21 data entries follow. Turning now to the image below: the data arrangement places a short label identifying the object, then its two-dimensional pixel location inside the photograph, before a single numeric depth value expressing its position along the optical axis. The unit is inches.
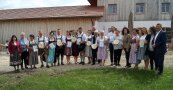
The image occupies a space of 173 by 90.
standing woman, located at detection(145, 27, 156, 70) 282.4
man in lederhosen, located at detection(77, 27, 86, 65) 351.3
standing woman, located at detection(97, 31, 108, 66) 335.9
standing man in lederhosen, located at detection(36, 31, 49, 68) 345.4
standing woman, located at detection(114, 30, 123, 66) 324.1
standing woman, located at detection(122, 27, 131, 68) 315.6
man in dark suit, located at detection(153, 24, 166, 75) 271.1
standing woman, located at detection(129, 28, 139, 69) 306.5
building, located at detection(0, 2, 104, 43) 773.5
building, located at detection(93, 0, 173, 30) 826.4
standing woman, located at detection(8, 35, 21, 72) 332.7
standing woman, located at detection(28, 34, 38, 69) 343.5
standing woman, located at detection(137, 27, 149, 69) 299.5
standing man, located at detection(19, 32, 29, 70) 341.8
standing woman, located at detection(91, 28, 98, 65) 342.1
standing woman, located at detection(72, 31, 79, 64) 354.4
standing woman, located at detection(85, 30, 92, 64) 347.1
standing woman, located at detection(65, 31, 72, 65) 353.2
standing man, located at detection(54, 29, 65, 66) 350.5
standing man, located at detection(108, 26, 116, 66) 331.8
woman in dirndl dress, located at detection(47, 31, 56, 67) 346.8
